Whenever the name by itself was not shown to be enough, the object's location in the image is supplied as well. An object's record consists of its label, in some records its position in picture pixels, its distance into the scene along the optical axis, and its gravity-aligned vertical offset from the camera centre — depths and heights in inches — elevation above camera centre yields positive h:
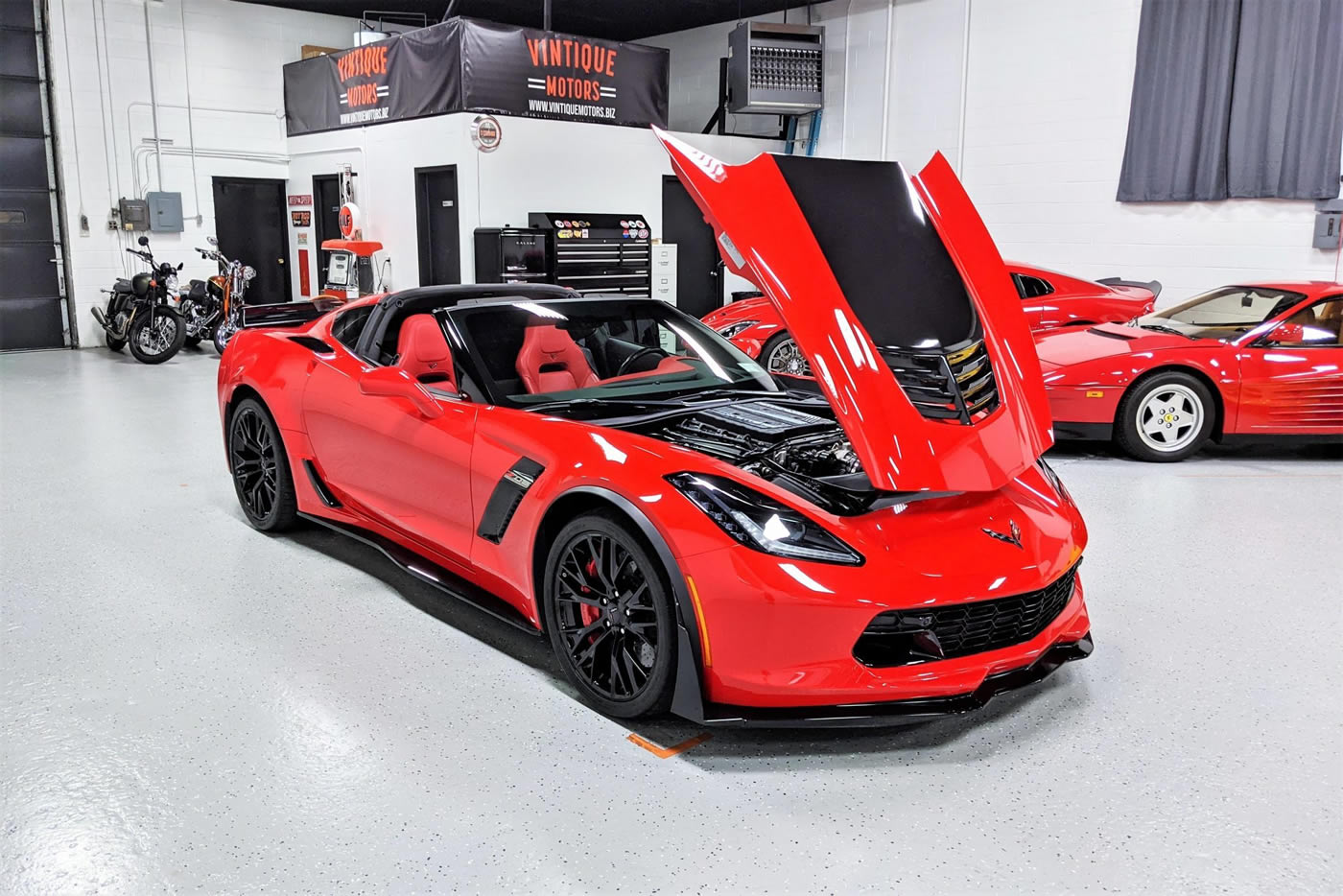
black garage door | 424.2 +24.2
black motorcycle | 404.2 -22.9
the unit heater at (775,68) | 452.8 +90.6
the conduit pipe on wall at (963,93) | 427.2 +74.6
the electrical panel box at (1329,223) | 321.7 +15.3
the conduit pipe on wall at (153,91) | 450.3 +76.7
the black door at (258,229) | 484.4 +16.0
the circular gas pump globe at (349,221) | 435.5 +18.2
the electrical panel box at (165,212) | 453.7 +22.3
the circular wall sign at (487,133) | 382.0 +49.9
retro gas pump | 424.7 +0.3
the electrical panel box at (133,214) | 446.6 +21.2
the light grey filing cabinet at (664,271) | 453.4 -2.6
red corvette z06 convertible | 91.4 -22.1
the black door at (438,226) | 399.5 +15.1
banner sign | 384.2 +76.4
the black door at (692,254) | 472.4 +5.4
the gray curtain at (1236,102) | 323.3 +57.0
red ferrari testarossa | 230.5 -26.3
